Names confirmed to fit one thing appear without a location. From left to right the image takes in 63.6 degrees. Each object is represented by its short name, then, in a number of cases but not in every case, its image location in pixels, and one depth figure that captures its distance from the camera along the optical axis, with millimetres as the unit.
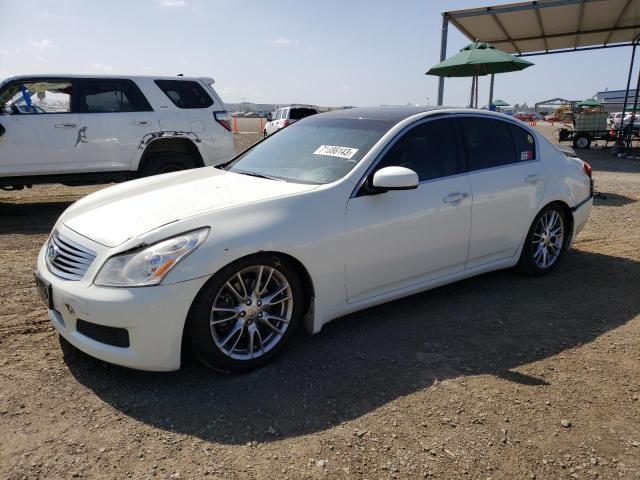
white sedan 2779
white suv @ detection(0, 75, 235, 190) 7043
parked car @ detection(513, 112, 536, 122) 59256
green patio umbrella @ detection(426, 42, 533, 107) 10722
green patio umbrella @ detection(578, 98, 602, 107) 39375
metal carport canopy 14164
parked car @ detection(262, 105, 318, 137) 22969
